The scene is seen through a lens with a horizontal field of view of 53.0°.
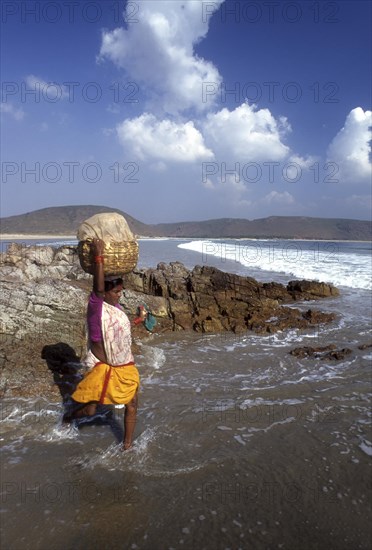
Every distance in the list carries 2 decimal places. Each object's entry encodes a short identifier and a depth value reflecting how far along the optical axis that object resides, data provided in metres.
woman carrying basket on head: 3.57
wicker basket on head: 3.57
